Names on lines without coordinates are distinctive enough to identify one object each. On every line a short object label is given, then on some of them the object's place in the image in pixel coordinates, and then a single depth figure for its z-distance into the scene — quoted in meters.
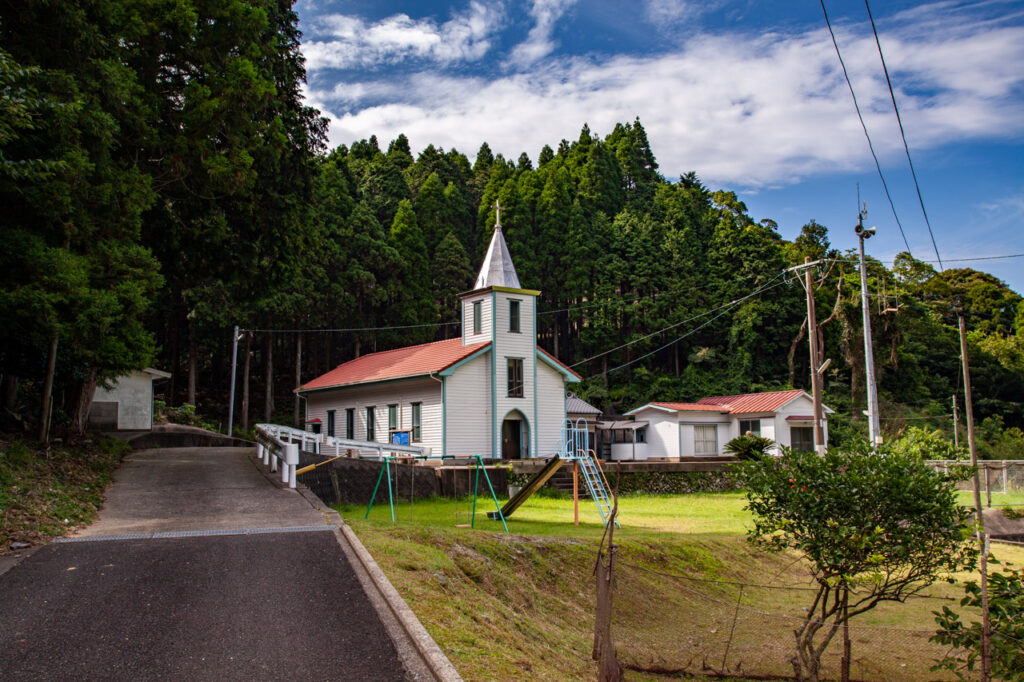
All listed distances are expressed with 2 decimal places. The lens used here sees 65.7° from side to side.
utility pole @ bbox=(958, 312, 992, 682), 6.68
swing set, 15.21
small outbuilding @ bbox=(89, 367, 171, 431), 32.44
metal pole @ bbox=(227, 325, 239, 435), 38.59
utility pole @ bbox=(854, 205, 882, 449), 25.30
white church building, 28.80
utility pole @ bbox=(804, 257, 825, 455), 24.20
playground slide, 17.61
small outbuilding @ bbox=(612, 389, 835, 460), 37.09
